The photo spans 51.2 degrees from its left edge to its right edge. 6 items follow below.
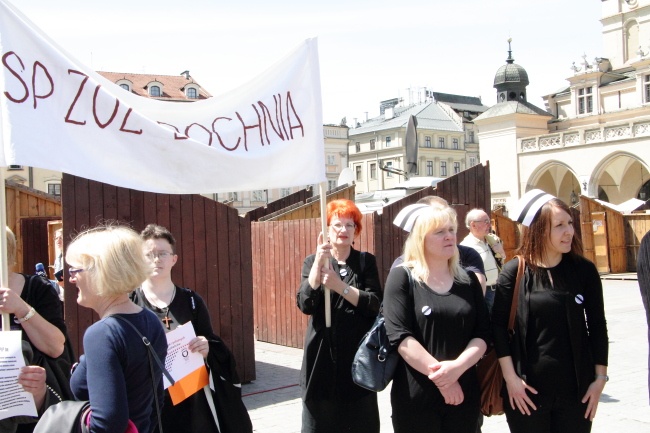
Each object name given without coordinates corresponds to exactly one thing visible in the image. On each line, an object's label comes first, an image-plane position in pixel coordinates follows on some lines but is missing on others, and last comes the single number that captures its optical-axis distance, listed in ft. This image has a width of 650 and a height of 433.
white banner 11.85
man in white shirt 23.58
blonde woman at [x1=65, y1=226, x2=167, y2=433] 8.30
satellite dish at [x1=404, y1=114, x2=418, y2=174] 42.47
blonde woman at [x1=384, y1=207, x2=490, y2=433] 12.45
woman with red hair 14.25
